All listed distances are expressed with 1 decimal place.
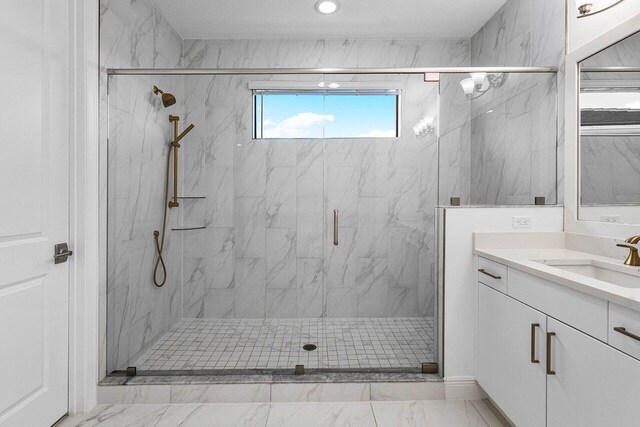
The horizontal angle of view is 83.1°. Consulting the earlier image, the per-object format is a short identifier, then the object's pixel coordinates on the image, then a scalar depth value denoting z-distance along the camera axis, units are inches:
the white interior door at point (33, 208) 59.7
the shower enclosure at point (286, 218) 86.0
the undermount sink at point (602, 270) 58.3
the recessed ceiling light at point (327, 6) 106.9
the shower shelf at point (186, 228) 95.4
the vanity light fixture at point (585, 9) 69.9
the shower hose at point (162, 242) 97.0
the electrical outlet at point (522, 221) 82.1
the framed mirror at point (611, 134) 64.7
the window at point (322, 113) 92.9
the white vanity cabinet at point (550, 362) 42.8
